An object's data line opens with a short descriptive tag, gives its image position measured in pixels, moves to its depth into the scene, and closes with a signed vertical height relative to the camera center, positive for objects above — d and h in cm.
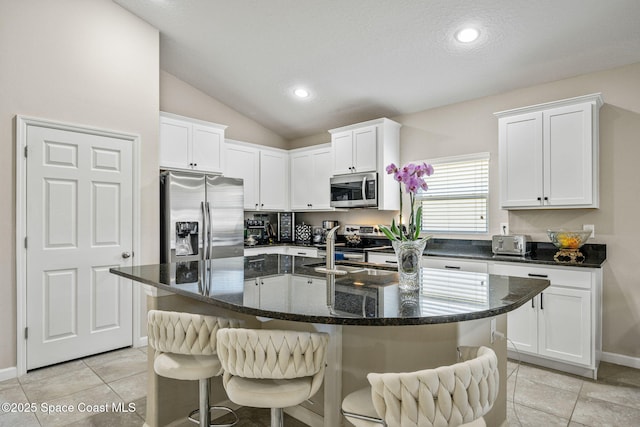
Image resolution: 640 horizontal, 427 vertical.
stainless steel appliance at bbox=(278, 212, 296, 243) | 589 -17
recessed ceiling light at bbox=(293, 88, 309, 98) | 457 +154
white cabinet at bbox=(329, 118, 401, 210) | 446 +80
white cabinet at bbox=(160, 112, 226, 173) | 423 +86
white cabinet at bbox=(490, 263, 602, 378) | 288 -87
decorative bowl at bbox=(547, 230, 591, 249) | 317 -20
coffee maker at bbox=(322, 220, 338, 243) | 535 -14
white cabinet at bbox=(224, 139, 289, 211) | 507 +61
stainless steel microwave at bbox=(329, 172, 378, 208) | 448 +31
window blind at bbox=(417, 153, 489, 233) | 405 +22
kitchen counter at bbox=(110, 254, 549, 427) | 134 -35
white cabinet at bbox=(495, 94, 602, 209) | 310 +54
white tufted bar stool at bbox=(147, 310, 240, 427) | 169 -58
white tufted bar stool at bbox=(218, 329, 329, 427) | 134 -54
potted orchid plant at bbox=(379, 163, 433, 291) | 175 -13
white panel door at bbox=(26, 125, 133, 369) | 314 -25
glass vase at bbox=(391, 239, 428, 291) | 175 -22
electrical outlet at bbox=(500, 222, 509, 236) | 382 -13
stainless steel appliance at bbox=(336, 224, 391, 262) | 444 -32
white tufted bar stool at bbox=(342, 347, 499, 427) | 105 -52
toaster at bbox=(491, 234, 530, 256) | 341 -28
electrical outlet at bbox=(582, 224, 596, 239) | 332 -11
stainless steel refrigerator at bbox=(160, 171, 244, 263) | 390 -2
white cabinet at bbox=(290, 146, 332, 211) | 523 +54
